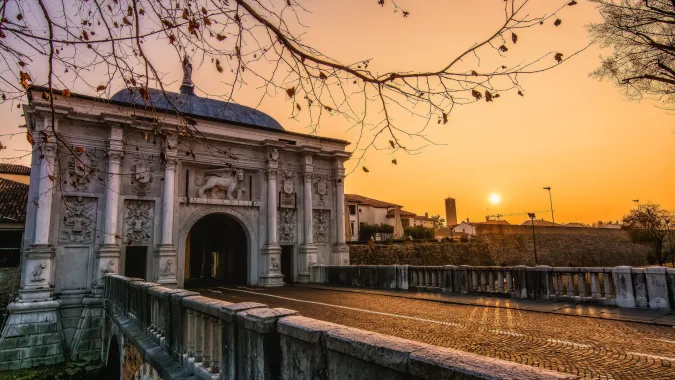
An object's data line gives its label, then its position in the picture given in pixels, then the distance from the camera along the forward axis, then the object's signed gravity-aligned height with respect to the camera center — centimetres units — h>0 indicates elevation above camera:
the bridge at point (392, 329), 263 -168
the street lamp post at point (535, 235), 3304 +18
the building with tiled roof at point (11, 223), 1936 +135
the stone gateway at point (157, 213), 1396 +156
